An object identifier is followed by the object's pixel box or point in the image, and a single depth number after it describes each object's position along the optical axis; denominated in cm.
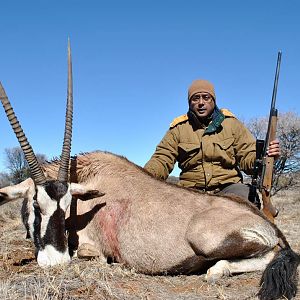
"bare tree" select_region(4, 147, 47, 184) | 2072
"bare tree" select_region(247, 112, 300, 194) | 2000
